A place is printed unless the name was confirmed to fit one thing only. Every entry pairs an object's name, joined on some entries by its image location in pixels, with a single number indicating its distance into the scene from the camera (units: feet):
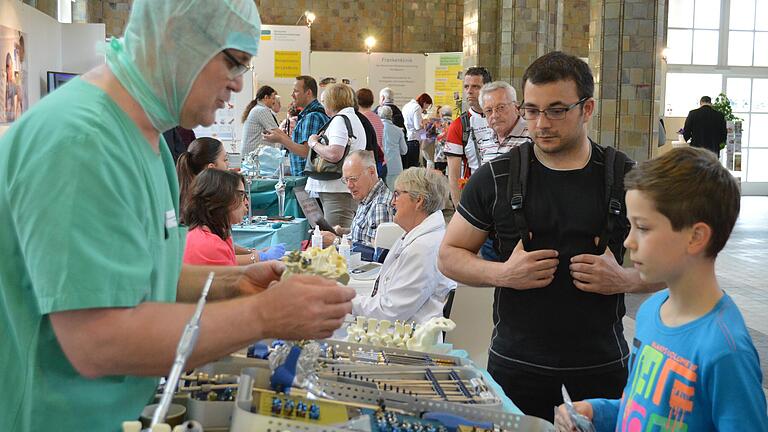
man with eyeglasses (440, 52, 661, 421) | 8.82
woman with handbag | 24.61
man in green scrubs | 4.34
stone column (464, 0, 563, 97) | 46.47
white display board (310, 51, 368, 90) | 70.85
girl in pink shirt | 14.39
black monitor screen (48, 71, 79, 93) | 34.60
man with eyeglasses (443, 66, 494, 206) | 21.81
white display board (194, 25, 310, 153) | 66.74
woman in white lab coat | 13.05
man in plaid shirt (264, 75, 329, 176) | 26.86
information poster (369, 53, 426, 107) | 71.00
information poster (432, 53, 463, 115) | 68.03
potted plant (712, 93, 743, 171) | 57.00
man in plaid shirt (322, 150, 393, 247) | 19.34
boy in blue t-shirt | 5.99
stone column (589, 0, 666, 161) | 30.83
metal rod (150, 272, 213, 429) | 3.85
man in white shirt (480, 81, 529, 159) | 17.85
